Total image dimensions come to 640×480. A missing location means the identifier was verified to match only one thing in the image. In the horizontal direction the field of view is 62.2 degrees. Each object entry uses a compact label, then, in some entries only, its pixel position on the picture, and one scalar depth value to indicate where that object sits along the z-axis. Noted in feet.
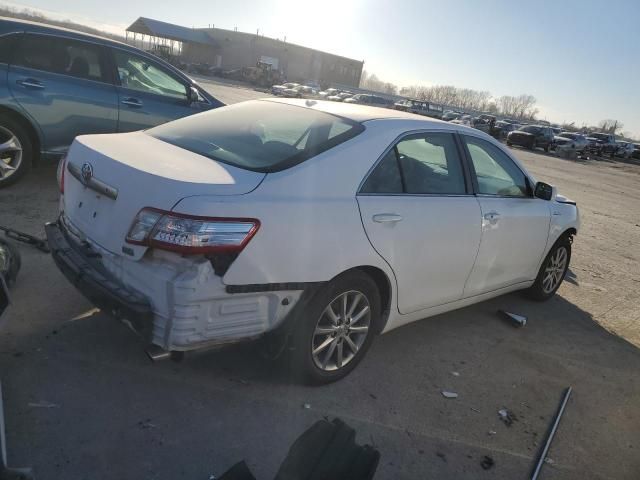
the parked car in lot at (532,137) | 119.96
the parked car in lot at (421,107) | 120.47
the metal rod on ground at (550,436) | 9.43
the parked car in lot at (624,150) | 160.45
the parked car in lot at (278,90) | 153.07
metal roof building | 251.60
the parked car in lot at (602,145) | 148.05
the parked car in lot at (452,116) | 159.89
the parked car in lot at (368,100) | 152.97
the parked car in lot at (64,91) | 18.35
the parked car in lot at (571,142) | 119.44
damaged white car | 8.22
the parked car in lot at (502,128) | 143.80
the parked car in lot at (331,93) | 183.73
